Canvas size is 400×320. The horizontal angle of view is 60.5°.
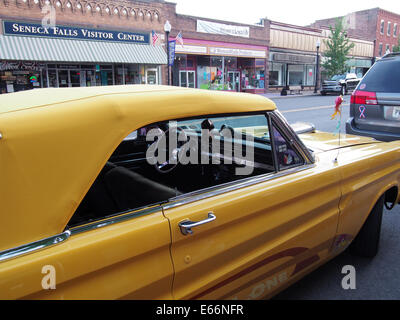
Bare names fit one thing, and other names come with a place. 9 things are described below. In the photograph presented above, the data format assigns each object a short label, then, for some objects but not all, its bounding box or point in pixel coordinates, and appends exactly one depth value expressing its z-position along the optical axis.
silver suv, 5.40
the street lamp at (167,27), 19.75
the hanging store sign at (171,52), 22.52
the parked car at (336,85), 29.02
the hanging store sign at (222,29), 26.09
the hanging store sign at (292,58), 33.06
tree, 34.94
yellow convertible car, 1.35
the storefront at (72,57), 18.02
